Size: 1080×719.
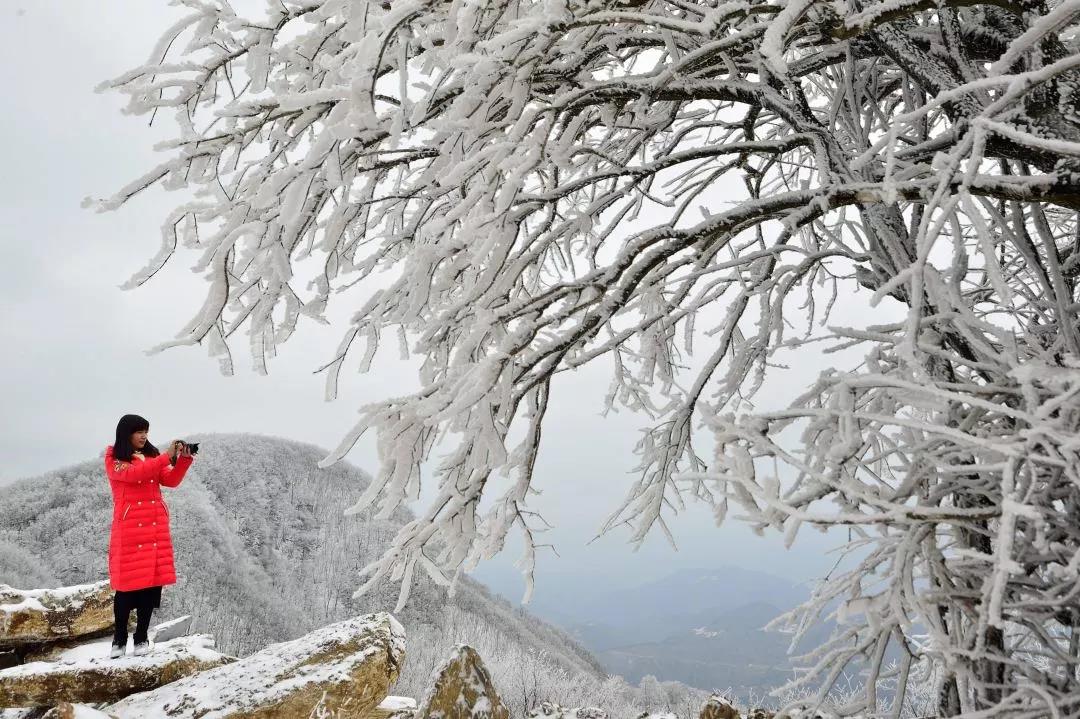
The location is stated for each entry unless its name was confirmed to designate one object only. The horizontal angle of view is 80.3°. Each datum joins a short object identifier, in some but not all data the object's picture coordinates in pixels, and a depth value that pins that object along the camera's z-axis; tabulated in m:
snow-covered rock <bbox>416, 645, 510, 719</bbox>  4.13
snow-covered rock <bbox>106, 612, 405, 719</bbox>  3.98
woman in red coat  4.46
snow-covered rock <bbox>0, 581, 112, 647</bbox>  5.46
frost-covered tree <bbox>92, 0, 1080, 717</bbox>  1.53
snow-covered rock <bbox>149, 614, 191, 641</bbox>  6.63
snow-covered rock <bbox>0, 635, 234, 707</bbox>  4.64
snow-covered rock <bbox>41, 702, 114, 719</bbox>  3.50
